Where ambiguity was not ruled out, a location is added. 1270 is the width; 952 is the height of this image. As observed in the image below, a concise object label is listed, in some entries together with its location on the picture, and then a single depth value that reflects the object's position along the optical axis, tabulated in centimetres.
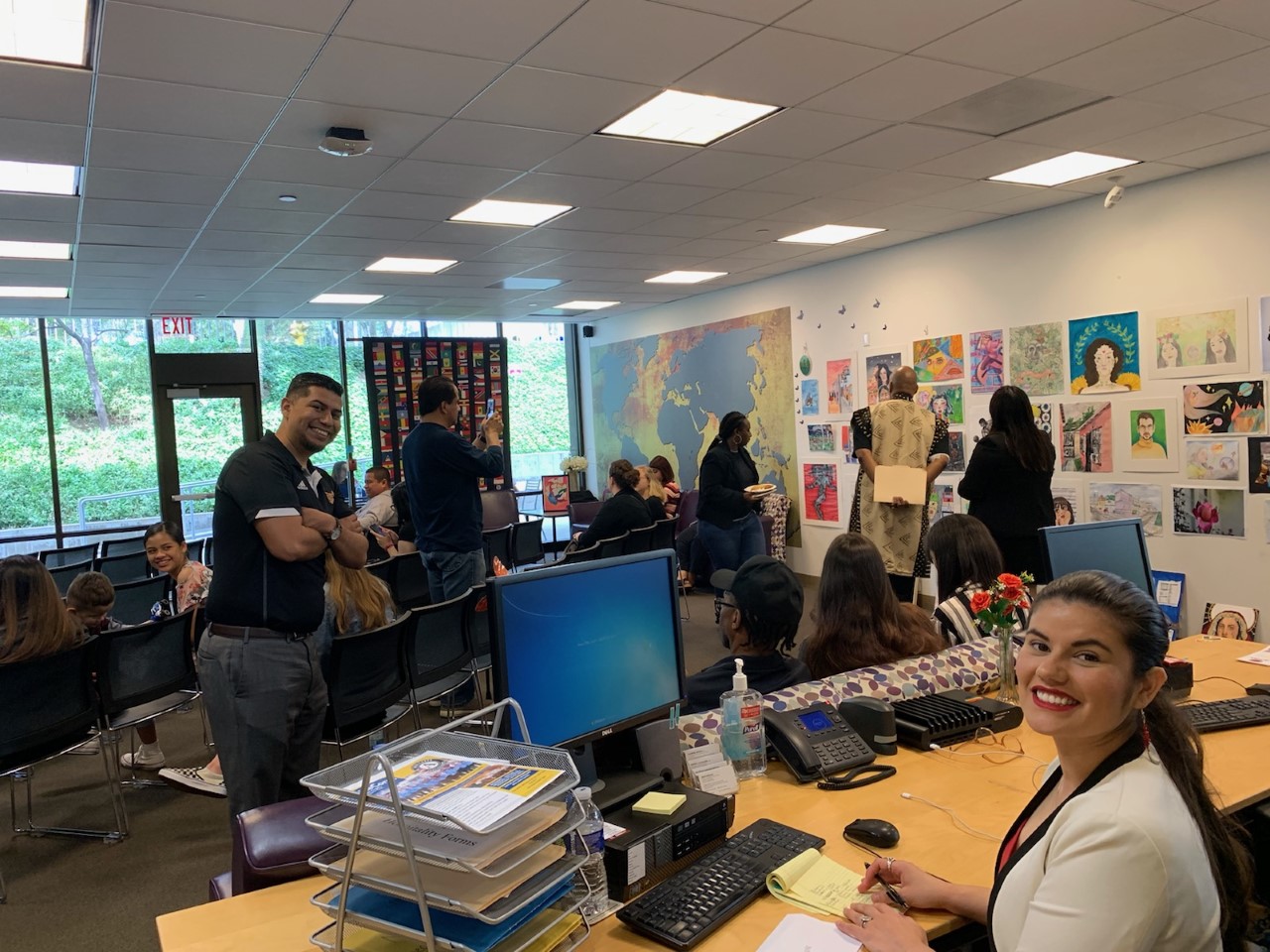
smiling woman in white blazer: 114
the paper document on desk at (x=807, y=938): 138
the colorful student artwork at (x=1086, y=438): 564
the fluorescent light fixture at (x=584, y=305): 962
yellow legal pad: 151
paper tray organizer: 115
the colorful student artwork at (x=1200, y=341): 493
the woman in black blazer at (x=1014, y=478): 416
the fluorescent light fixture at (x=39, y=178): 406
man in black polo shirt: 258
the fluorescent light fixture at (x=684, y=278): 805
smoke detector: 367
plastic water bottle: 138
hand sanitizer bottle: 202
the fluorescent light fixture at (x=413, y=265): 664
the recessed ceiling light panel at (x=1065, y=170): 481
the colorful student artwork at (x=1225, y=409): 488
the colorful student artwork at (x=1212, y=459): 501
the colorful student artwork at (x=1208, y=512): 503
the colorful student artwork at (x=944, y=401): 661
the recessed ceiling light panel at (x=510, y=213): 516
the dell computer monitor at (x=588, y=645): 167
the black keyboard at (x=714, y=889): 143
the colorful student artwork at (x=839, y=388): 757
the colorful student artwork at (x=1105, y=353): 545
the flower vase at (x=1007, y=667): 254
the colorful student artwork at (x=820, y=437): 786
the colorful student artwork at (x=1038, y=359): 590
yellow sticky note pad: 166
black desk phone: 200
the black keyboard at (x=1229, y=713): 223
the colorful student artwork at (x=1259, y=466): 487
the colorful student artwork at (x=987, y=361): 627
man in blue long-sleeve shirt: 438
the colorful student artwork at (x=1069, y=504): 583
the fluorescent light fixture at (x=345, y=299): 819
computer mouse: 169
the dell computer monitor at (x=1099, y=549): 272
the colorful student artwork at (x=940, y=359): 657
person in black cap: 226
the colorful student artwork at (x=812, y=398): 794
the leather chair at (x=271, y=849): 161
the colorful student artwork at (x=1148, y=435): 528
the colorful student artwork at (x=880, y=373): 709
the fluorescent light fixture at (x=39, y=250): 550
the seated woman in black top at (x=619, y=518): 590
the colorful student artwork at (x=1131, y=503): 541
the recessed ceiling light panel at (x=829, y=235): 632
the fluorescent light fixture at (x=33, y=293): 697
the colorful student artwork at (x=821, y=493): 789
